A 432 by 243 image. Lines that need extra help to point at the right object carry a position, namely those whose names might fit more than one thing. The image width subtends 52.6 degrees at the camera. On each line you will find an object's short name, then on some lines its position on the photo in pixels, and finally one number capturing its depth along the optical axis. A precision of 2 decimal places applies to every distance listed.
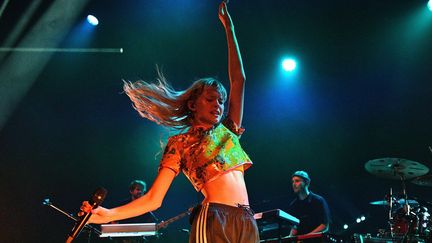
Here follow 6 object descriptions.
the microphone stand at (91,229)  5.81
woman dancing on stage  2.17
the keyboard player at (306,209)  6.72
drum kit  5.43
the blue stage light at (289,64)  8.62
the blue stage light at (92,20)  7.71
